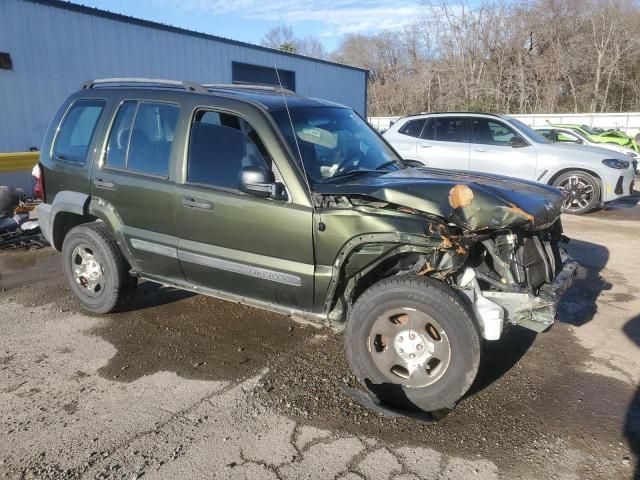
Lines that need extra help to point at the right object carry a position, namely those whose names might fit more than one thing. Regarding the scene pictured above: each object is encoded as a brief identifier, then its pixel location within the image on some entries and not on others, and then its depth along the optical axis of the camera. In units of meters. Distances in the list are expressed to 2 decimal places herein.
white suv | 9.33
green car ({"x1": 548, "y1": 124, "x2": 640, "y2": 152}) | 18.42
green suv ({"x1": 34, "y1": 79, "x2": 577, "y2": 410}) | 3.11
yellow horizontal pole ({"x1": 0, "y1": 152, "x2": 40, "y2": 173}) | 9.32
